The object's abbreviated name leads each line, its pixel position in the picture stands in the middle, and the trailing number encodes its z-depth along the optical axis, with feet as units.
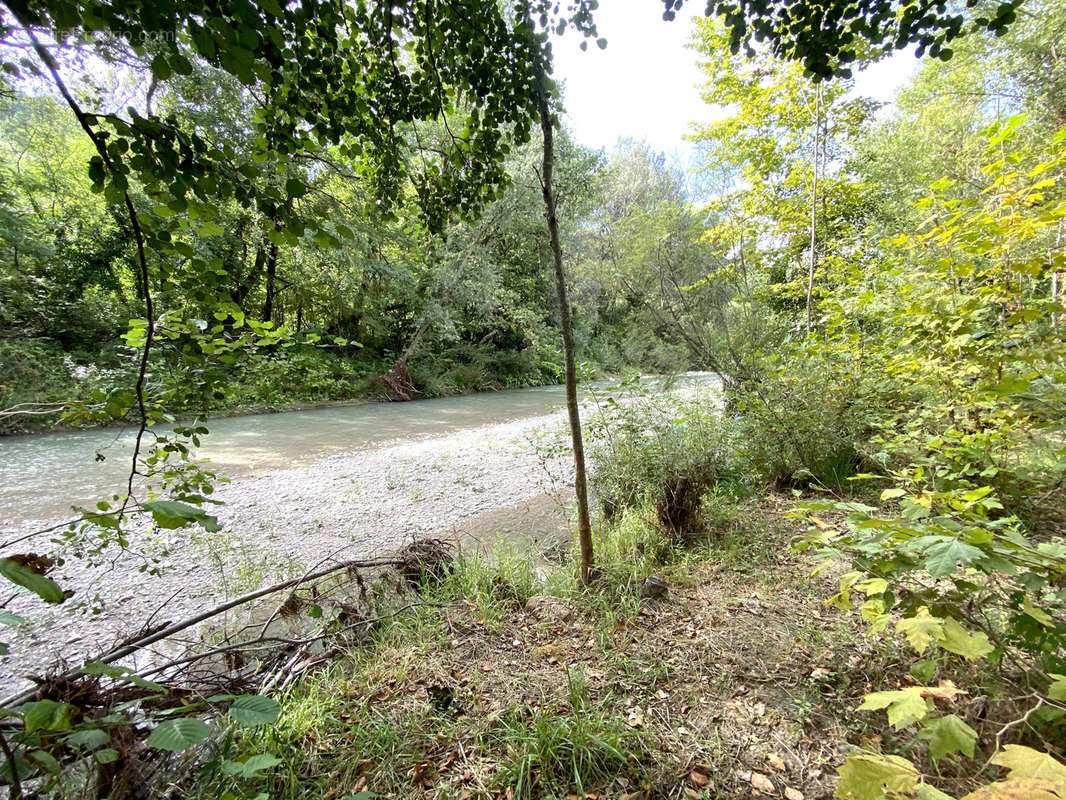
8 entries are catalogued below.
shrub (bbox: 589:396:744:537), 10.52
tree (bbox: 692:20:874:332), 16.90
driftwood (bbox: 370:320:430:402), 43.27
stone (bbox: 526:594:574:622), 7.47
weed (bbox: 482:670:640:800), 4.38
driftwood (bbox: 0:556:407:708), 4.16
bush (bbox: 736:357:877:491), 11.34
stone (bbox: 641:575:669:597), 7.86
